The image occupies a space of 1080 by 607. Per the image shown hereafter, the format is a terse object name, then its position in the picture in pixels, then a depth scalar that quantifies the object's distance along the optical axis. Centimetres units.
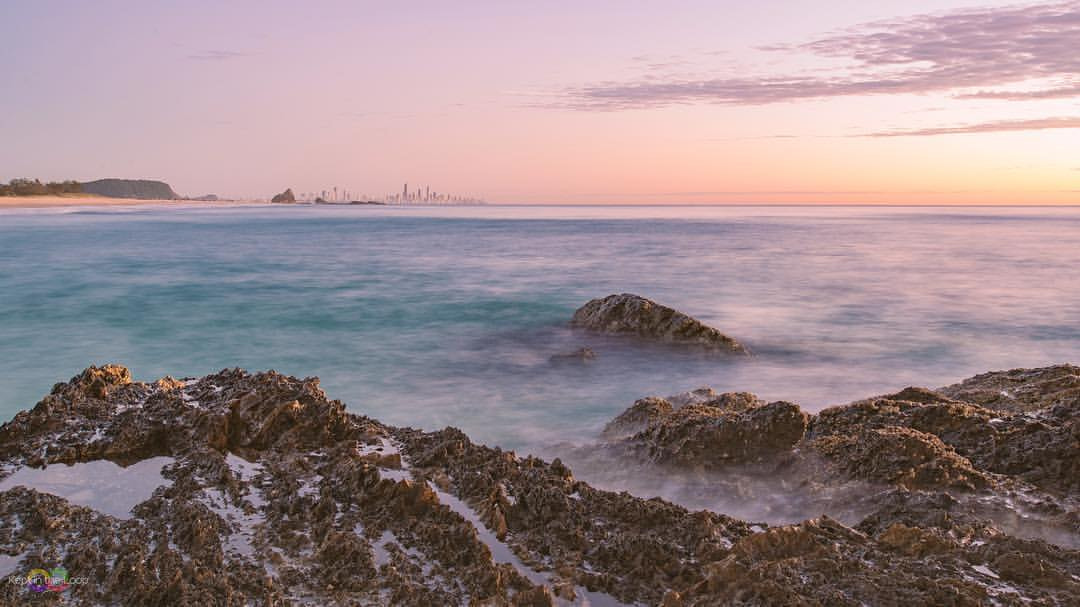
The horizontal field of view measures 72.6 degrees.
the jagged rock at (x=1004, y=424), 520
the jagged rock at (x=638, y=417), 731
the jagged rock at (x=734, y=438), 590
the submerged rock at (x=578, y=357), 1130
